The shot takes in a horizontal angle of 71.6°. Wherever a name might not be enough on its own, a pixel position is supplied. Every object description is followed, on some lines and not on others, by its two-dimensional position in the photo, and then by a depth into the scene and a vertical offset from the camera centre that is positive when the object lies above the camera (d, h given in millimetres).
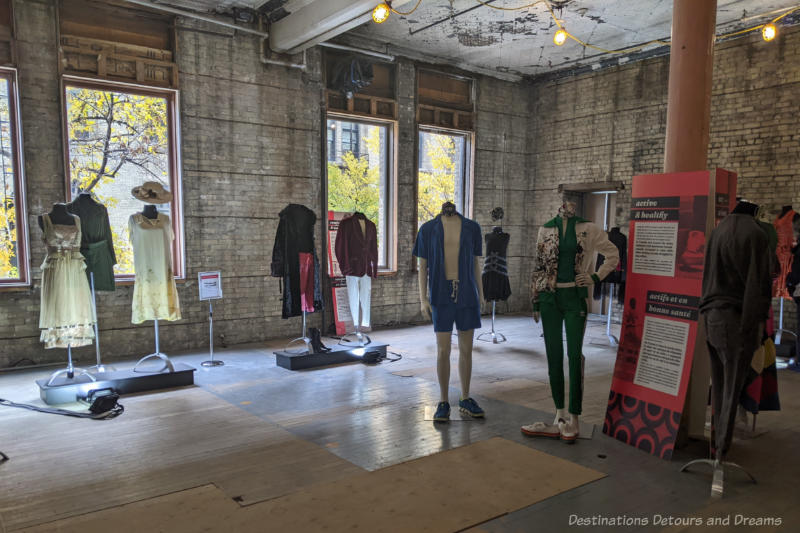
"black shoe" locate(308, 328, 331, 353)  6426 -1337
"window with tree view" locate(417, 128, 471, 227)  9383 +932
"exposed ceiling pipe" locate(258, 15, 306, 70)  7340 +2250
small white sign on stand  6180 -683
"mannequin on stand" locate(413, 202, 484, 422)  4320 -449
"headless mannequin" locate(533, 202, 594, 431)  3780 -383
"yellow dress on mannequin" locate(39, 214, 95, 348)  5188 -615
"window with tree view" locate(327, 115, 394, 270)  8305 +824
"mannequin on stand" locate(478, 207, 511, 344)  7672 -613
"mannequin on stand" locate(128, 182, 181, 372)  5555 -337
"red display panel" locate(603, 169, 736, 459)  3602 -514
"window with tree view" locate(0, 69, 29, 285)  6004 +266
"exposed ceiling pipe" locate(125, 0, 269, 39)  6525 +2554
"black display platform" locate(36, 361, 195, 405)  4891 -1470
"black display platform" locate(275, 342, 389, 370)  6160 -1514
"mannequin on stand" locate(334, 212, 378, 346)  7086 -298
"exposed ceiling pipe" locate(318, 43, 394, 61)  7976 +2584
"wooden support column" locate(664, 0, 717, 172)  3875 +1019
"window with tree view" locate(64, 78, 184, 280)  6406 +919
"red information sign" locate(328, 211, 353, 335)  7457 -1094
